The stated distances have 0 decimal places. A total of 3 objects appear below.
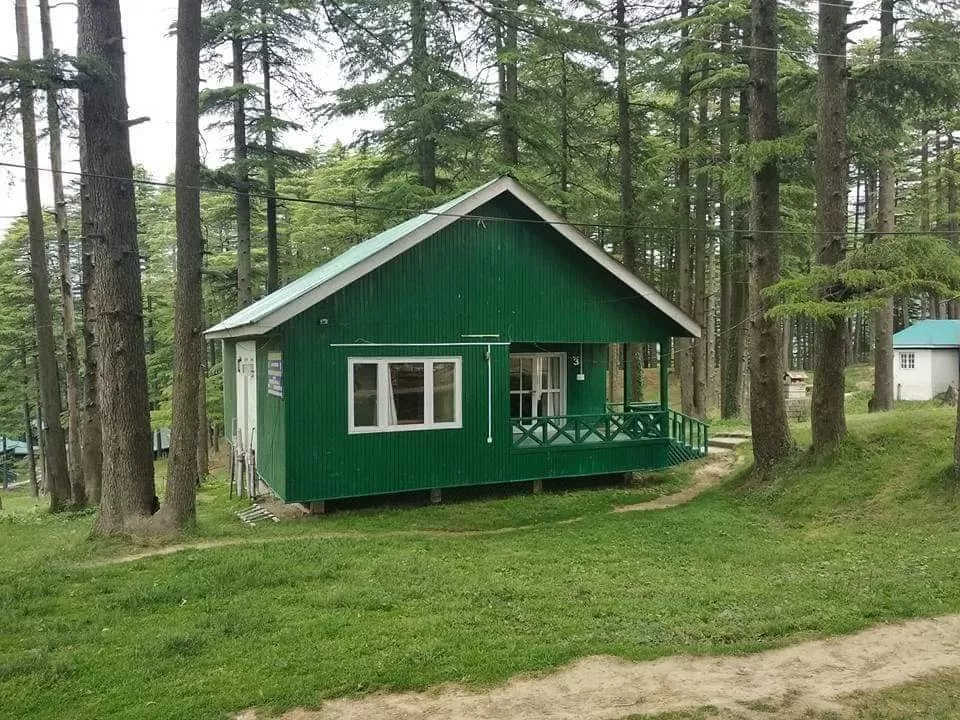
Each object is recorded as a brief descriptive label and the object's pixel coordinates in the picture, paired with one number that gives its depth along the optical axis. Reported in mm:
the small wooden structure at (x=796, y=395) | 21375
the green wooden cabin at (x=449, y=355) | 11227
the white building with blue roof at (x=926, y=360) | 27609
